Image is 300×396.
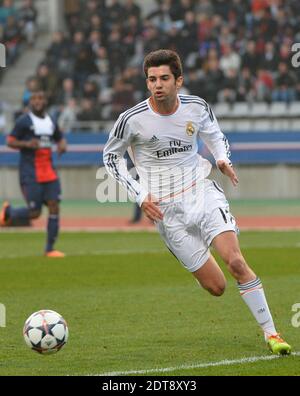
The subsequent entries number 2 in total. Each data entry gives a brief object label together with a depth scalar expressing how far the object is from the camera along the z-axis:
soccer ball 16.52
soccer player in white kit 18.05
